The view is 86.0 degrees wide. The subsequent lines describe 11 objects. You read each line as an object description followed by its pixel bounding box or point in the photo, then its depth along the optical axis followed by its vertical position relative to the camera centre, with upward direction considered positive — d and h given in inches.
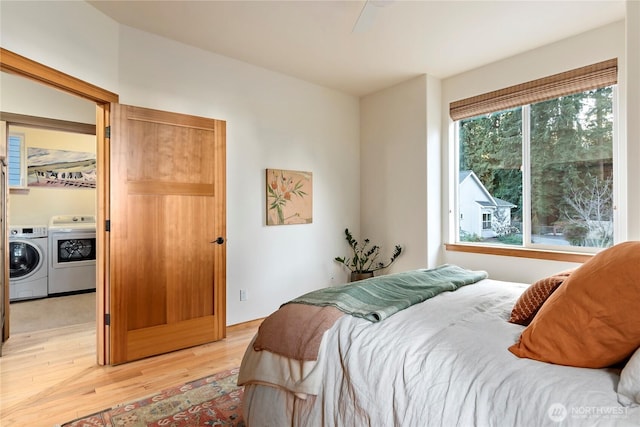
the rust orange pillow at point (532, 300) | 59.5 -15.2
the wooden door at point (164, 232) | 106.6 -5.2
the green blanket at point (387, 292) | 65.2 -17.0
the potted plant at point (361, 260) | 166.9 -22.3
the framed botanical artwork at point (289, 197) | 145.5 +8.2
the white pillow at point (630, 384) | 36.1 -18.3
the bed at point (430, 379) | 38.9 -21.9
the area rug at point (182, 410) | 75.9 -45.4
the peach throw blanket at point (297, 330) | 59.9 -21.2
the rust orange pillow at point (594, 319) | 40.5 -13.2
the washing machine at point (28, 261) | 177.8 -23.4
